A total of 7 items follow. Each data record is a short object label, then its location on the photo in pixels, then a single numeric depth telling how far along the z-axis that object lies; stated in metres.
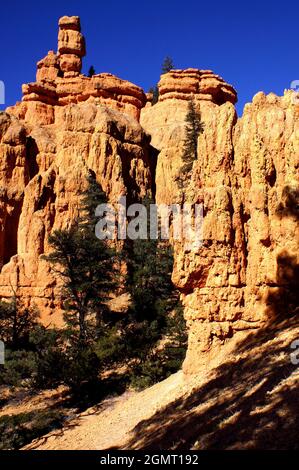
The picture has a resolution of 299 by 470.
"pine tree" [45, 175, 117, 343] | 24.92
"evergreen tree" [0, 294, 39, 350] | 29.27
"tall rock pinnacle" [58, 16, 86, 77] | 49.44
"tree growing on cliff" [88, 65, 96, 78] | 58.92
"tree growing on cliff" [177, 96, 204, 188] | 35.62
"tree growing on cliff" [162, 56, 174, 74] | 65.88
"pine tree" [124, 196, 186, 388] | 20.45
